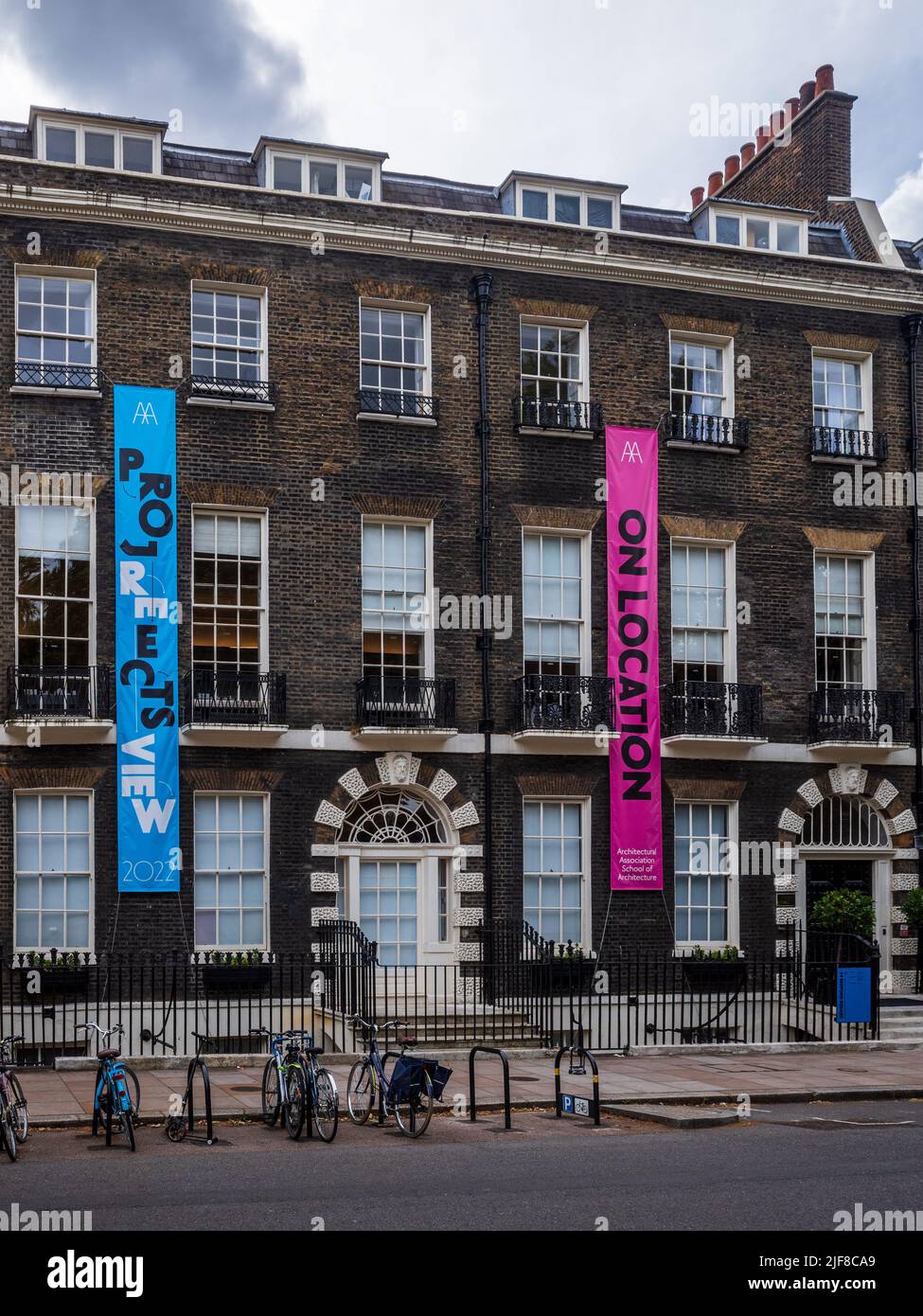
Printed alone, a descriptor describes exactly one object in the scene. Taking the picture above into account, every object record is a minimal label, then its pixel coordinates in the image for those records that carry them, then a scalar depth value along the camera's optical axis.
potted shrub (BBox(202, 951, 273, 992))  23.31
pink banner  25.77
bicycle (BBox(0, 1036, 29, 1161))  14.09
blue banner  23.23
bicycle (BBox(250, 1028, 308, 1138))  15.67
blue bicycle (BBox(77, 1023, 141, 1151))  15.08
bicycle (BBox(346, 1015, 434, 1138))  15.88
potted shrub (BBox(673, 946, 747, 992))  25.72
